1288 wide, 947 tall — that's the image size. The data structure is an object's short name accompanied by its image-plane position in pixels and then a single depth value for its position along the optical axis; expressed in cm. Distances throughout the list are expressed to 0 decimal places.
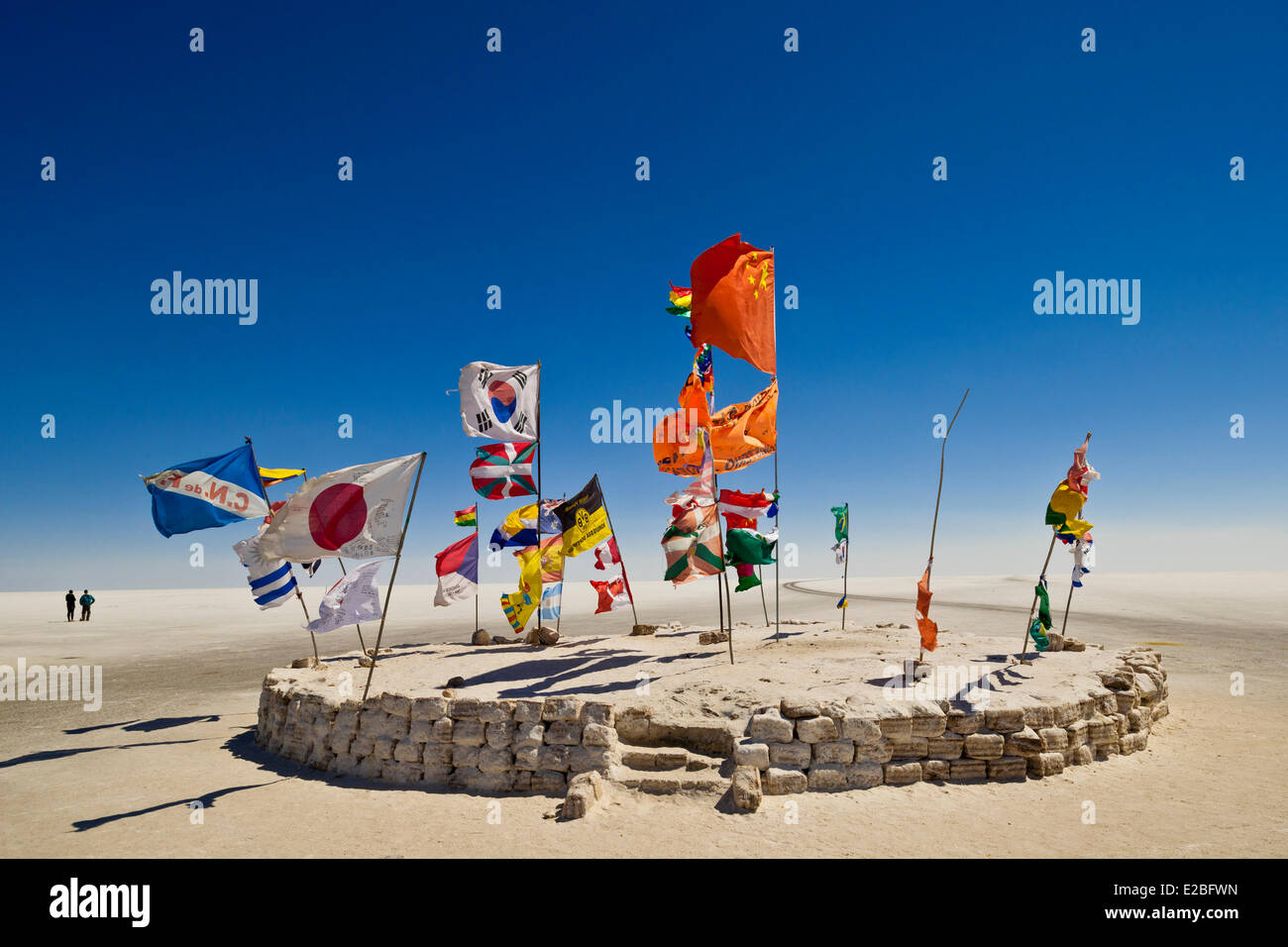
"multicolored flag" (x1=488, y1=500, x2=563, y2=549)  1772
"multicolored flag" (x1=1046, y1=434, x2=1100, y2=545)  1490
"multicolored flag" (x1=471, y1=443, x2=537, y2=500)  1797
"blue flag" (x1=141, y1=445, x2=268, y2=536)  1491
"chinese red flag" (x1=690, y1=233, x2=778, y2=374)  1372
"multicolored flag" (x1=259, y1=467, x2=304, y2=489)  1731
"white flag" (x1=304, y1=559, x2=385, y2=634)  1316
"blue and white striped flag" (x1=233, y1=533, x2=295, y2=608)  1664
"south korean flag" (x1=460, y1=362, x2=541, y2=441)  1761
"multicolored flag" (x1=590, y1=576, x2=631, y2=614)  1916
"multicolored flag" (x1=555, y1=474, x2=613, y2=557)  1759
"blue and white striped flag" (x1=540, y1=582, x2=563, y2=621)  1741
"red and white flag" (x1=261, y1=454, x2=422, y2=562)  1192
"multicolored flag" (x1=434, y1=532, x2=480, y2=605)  1839
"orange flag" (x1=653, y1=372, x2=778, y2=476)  1652
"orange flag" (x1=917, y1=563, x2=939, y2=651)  1304
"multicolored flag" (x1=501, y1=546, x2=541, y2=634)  1627
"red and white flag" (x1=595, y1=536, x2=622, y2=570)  1920
